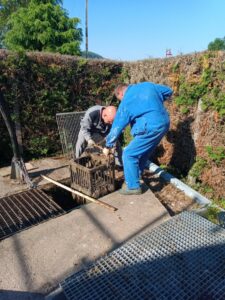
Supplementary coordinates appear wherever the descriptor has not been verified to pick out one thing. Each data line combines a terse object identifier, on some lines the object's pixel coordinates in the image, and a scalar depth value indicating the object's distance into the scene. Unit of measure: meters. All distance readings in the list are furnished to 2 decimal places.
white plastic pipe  3.68
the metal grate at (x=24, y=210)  3.13
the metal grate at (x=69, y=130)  5.51
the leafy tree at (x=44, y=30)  15.05
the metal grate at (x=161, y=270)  2.00
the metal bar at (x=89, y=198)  3.33
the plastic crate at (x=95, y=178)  3.60
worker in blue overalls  3.40
